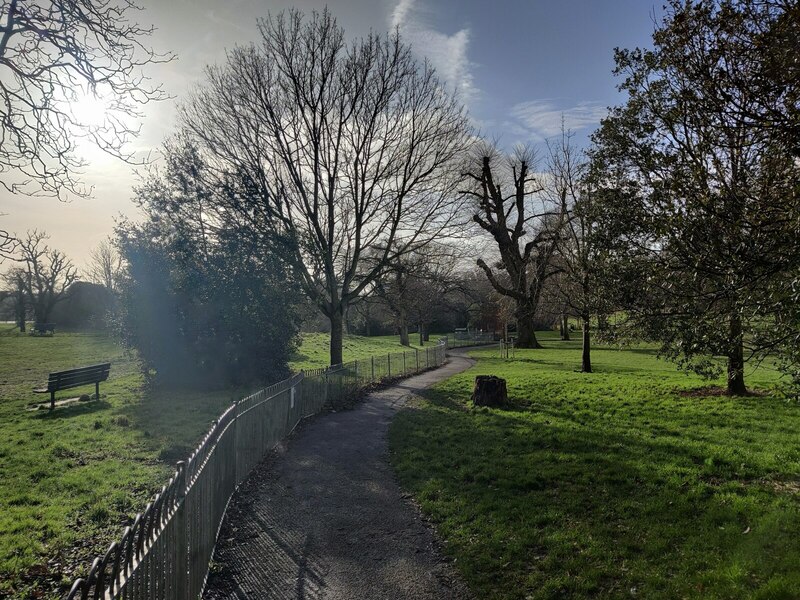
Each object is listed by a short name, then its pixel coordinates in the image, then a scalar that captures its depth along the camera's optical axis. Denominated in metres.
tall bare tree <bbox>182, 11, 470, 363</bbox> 18.62
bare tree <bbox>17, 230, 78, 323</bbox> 52.01
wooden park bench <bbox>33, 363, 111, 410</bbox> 13.47
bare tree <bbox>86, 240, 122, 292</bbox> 57.28
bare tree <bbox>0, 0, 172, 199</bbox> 5.69
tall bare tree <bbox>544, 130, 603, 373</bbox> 14.59
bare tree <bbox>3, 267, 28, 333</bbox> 50.76
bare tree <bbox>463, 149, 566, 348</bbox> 31.34
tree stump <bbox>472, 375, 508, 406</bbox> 13.30
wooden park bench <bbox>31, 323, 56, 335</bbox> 47.90
